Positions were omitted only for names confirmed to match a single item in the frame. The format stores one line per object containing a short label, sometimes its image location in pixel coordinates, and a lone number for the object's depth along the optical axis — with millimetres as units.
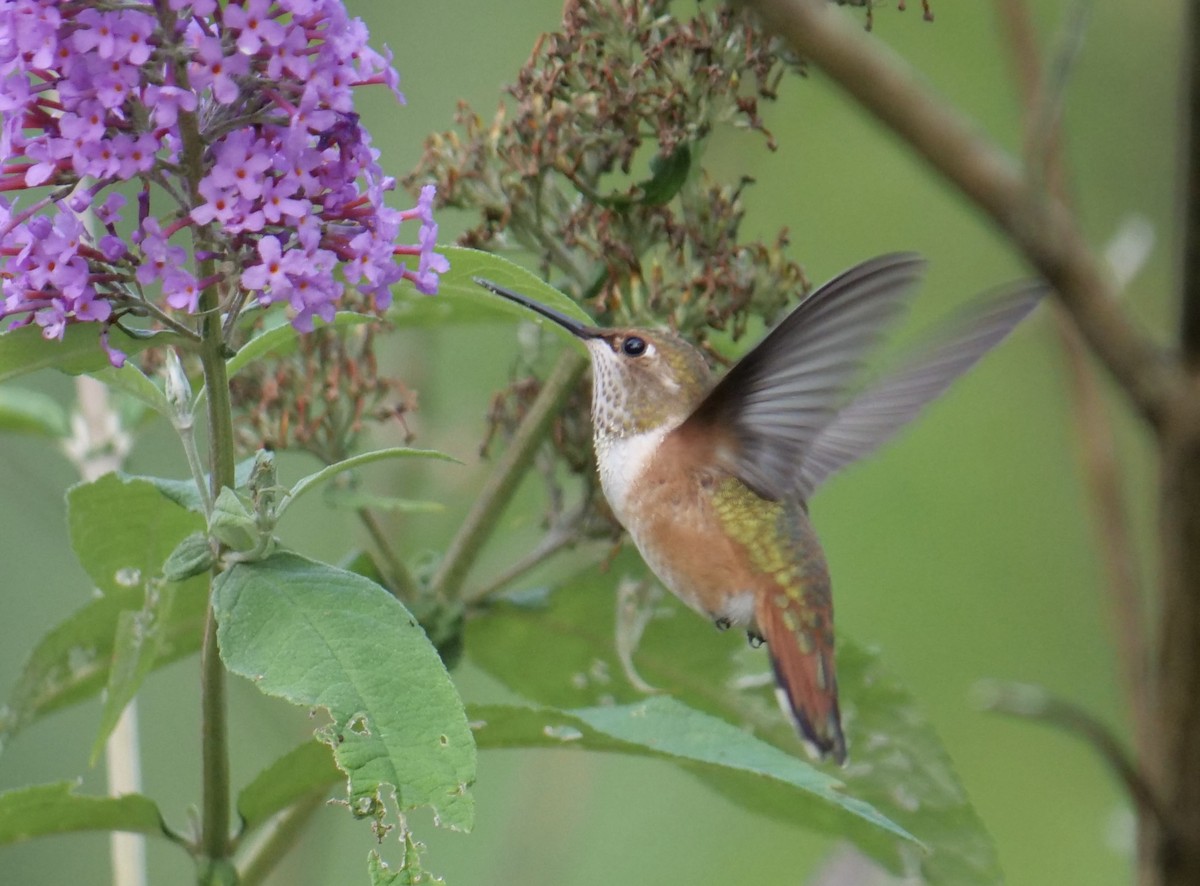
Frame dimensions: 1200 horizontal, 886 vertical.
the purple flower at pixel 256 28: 3547
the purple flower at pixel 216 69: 3539
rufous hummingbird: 4730
